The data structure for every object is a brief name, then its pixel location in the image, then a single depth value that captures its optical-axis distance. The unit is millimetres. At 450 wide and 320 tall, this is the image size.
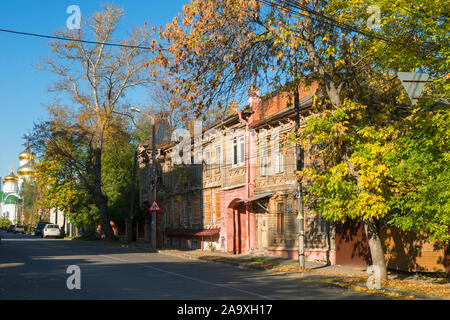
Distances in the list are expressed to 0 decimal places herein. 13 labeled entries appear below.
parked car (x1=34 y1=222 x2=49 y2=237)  67000
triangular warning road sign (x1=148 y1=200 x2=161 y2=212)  33969
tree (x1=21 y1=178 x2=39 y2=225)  98562
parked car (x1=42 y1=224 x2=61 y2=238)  62062
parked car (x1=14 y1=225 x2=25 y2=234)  92812
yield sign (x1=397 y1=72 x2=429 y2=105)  13734
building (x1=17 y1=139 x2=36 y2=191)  135438
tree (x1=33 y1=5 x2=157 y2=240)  41781
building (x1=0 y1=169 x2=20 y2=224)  153125
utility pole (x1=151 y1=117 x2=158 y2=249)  35034
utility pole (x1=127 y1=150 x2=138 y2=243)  41281
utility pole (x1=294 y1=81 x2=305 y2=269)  20266
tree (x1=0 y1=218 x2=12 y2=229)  134750
